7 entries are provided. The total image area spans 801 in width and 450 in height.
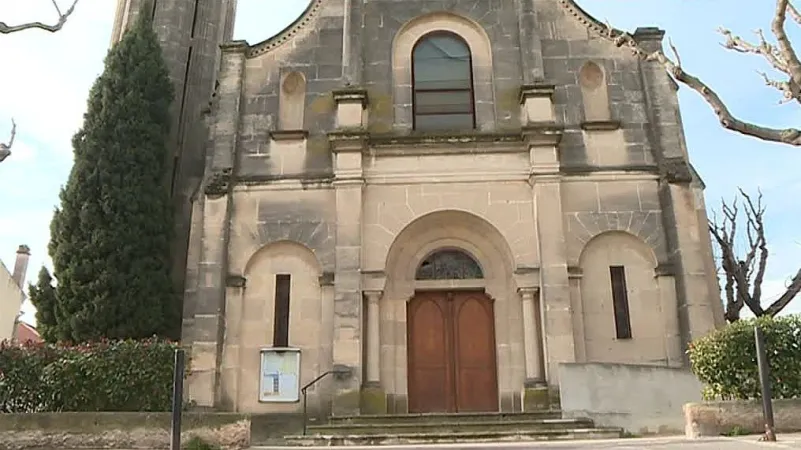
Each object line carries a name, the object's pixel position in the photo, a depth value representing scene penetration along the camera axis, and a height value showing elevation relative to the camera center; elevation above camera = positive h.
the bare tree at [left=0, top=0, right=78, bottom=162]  8.38 +4.59
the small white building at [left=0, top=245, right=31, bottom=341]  28.06 +5.10
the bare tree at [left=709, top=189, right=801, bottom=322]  23.84 +4.81
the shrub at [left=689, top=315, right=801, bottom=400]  10.97 +0.95
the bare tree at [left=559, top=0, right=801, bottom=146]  6.88 +3.34
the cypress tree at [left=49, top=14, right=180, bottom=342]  16.77 +5.12
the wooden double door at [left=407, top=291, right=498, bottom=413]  16.31 +1.65
